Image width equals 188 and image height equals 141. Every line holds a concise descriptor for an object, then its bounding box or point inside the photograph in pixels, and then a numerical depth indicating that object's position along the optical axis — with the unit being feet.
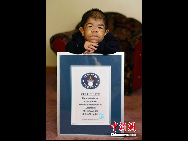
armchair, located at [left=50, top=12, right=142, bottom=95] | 5.78
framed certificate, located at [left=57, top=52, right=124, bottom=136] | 3.13
